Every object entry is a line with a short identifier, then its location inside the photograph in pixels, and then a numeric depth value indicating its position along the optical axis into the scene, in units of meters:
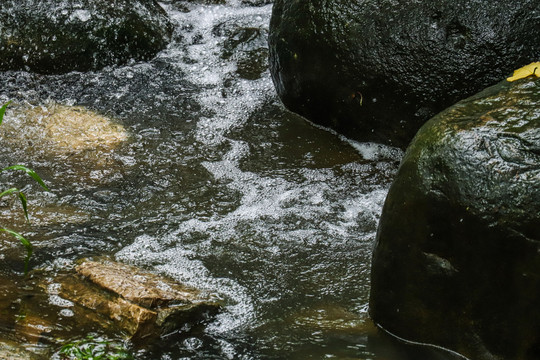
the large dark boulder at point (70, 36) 14.27
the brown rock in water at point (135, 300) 6.69
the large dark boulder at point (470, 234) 5.88
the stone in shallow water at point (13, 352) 5.95
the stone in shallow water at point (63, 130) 11.23
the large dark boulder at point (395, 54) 10.08
